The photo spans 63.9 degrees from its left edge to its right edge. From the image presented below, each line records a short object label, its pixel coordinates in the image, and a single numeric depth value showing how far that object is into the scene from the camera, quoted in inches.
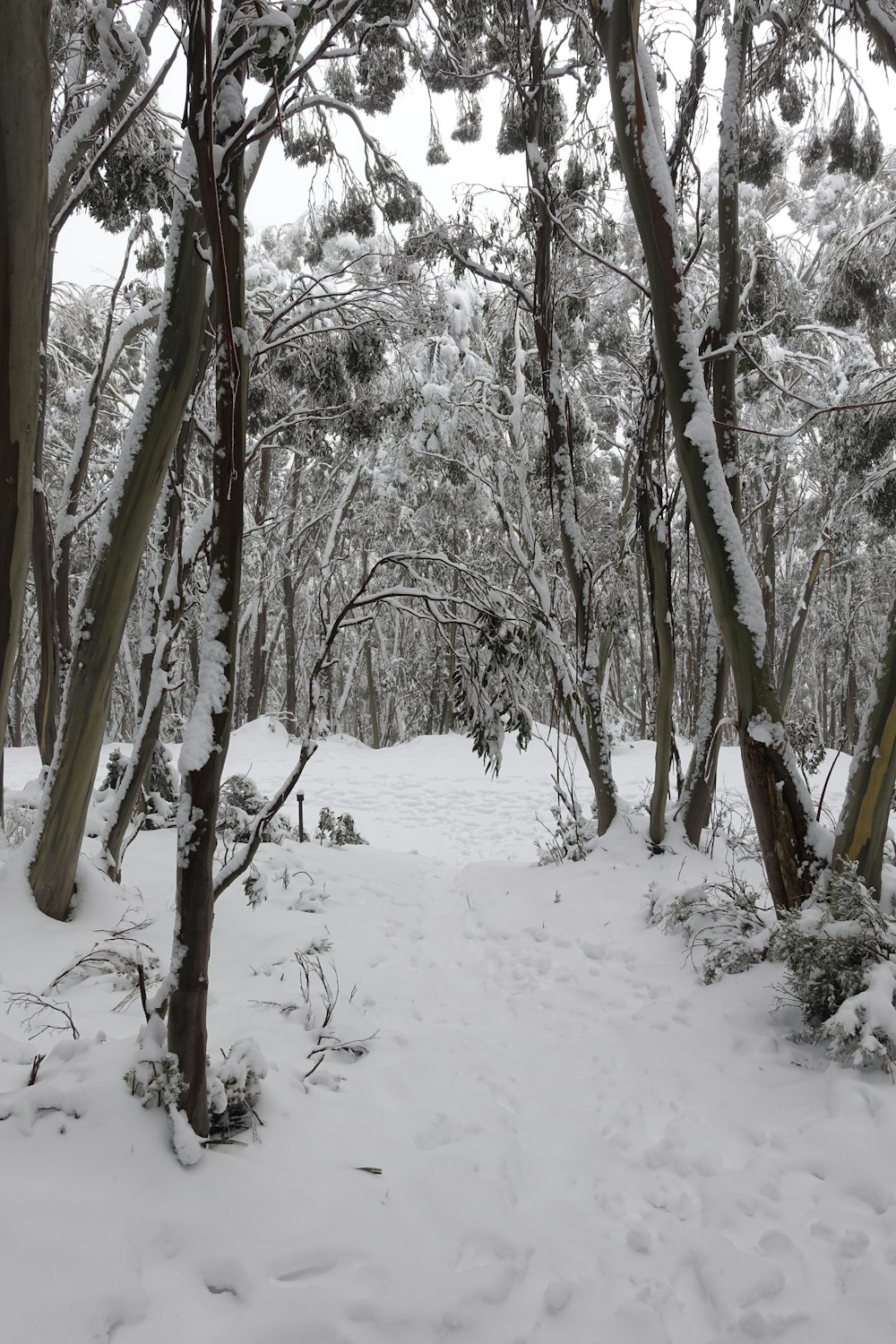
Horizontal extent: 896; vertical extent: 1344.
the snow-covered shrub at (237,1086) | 70.9
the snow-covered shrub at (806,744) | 339.6
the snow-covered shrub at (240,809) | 210.5
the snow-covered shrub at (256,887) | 137.9
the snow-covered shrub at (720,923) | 122.0
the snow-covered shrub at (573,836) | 220.8
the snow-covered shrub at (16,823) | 214.8
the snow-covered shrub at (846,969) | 90.4
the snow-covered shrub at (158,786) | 208.1
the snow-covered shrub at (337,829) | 261.9
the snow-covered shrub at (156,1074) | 64.8
